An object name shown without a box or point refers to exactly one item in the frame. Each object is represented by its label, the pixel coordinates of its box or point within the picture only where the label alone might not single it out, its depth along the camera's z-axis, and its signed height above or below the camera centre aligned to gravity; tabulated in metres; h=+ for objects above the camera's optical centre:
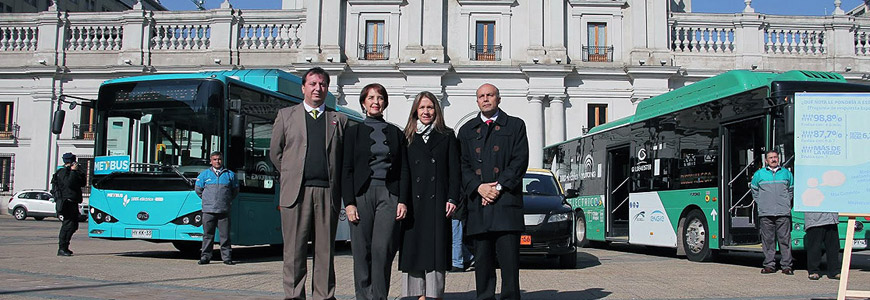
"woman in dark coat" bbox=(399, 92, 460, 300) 6.23 -0.16
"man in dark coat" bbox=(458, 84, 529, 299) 6.23 -0.04
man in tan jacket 6.16 -0.02
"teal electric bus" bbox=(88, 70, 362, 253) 12.41 +0.45
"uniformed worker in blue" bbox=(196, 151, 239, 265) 11.81 -0.30
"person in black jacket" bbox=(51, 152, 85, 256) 13.10 -0.33
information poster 7.07 +0.34
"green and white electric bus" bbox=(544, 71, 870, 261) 12.12 +0.50
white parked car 35.88 -1.46
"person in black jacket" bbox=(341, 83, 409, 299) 6.19 -0.12
